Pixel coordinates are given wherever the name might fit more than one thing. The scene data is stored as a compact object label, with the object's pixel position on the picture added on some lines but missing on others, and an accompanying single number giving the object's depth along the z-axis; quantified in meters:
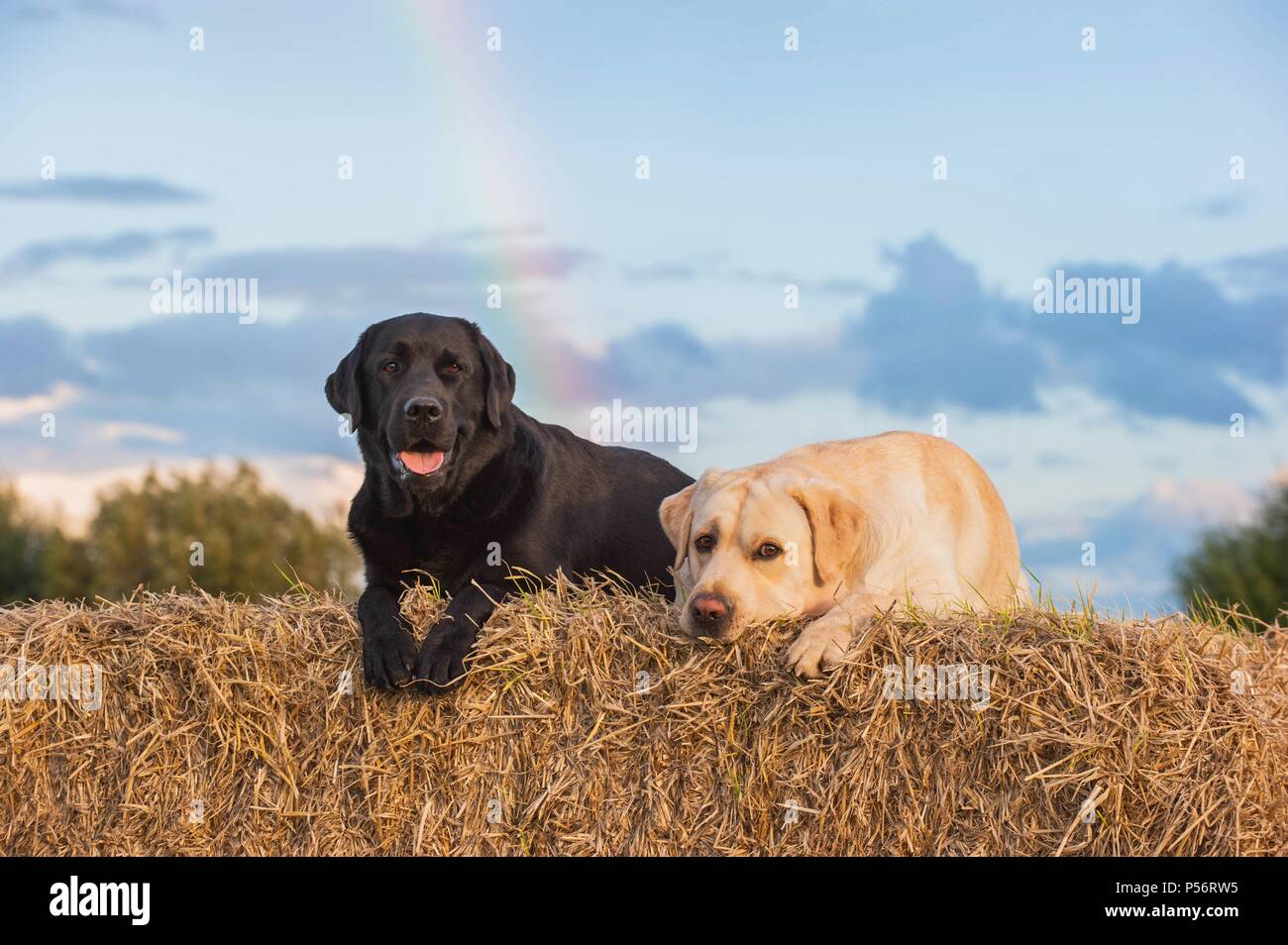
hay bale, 4.24
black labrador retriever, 5.51
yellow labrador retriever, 4.46
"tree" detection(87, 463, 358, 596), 20.94
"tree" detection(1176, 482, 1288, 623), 12.87
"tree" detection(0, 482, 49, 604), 22.26
